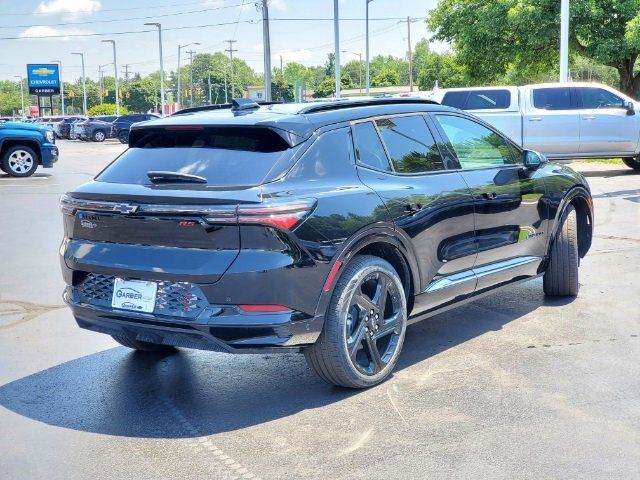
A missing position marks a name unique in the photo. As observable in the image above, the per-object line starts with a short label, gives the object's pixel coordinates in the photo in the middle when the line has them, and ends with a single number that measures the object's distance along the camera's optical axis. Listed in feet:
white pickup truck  59.77
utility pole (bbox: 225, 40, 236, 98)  361.10
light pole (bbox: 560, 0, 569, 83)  75.46
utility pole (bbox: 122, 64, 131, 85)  467.93
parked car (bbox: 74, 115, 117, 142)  173.99
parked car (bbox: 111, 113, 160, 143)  157.32
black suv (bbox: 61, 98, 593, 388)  14.15
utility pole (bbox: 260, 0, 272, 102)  119.03
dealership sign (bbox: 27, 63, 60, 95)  291.38
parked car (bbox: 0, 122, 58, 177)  67.56
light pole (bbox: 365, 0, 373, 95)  167.09
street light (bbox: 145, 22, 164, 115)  209.68
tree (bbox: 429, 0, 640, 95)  96.68
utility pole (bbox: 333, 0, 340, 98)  114.83
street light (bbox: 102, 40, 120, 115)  268.86
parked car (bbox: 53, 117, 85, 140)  197.55
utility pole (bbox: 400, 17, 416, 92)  273.33
